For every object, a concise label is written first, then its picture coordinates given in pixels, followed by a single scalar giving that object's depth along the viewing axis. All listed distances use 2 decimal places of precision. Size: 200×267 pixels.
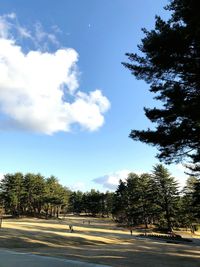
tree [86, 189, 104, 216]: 80.55
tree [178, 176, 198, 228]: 41.57
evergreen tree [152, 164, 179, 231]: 41.61
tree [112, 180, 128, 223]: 52.01
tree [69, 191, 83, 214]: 93.51
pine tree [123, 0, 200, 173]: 9.88
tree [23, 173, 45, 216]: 65.63
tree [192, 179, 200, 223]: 21.77
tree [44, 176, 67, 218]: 64.14
